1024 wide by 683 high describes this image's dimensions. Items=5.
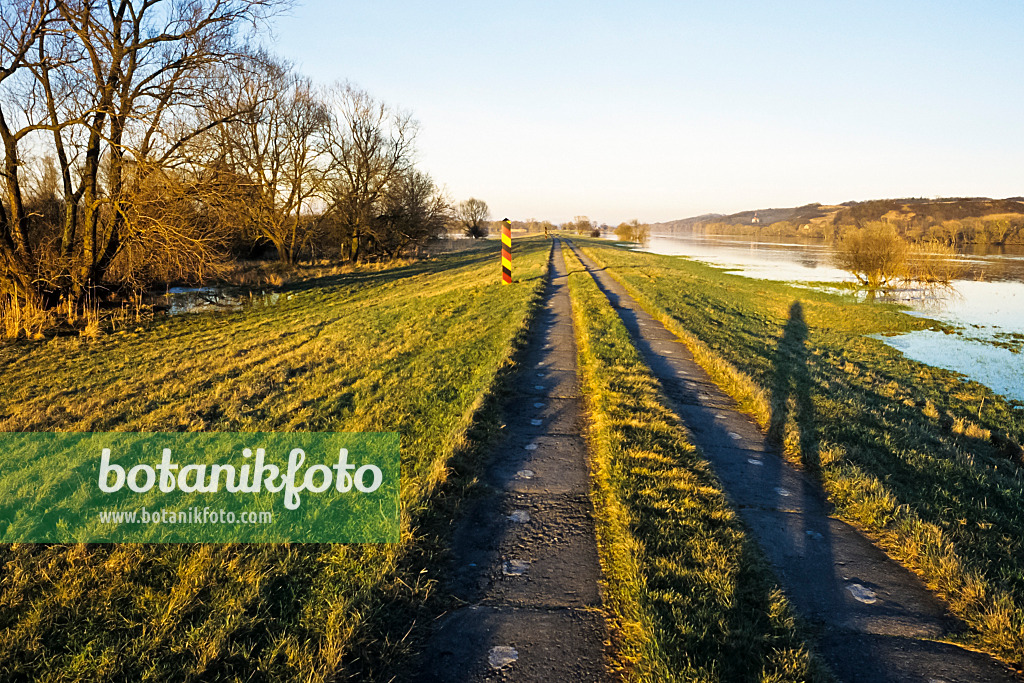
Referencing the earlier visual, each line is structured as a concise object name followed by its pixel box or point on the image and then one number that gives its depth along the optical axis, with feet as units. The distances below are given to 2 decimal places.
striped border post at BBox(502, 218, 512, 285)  49.89
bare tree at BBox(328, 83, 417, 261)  94.12
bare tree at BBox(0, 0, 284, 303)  36.65
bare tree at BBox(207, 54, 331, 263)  78.74
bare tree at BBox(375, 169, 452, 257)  104.37
